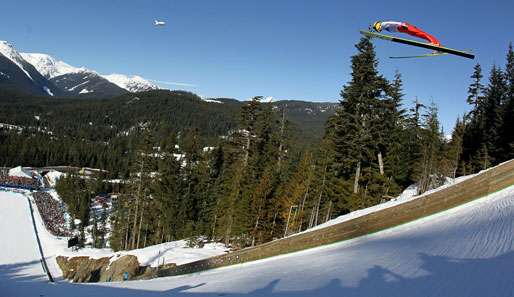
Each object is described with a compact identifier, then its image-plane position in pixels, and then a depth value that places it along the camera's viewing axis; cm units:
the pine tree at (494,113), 3312
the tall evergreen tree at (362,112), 2491
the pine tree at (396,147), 2739
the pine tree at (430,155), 2452
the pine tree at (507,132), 3113
